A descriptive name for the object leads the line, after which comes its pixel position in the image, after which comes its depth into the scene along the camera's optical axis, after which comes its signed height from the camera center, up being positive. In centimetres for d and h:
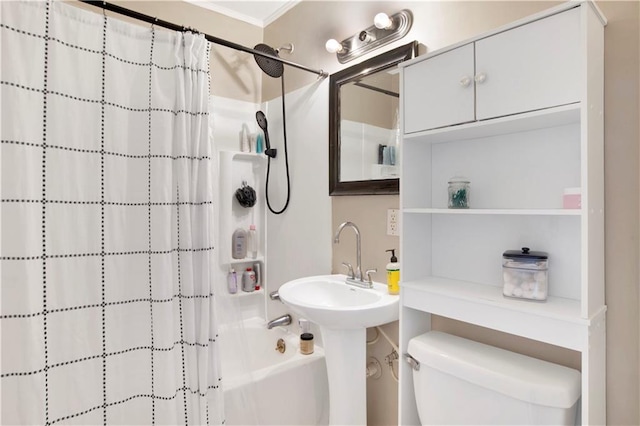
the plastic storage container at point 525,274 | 112 -19
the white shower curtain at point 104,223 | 101 -3
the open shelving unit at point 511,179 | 99 +11
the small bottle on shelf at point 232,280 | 222 -42
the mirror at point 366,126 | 170 +44
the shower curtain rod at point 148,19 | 122 +70
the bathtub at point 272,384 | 158 -85
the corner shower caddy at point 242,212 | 234 +1
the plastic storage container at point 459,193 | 130 +7
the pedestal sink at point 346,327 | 145 -46
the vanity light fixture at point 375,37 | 164 +86
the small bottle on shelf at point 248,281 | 247 -46
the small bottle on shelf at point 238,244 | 245 -20
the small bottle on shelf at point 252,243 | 252 -20
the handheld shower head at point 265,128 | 245 +58
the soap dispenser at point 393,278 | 161 -29
